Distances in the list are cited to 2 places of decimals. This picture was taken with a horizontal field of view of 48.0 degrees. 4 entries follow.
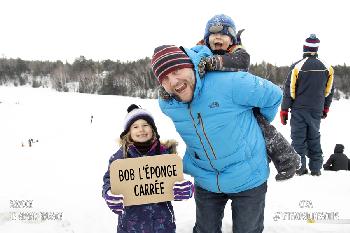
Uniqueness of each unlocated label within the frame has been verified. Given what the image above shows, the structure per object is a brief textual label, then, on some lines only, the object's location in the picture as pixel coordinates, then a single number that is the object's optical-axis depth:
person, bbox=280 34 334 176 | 5.53
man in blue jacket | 2.31
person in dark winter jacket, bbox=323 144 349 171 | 7.11
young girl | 2.67
